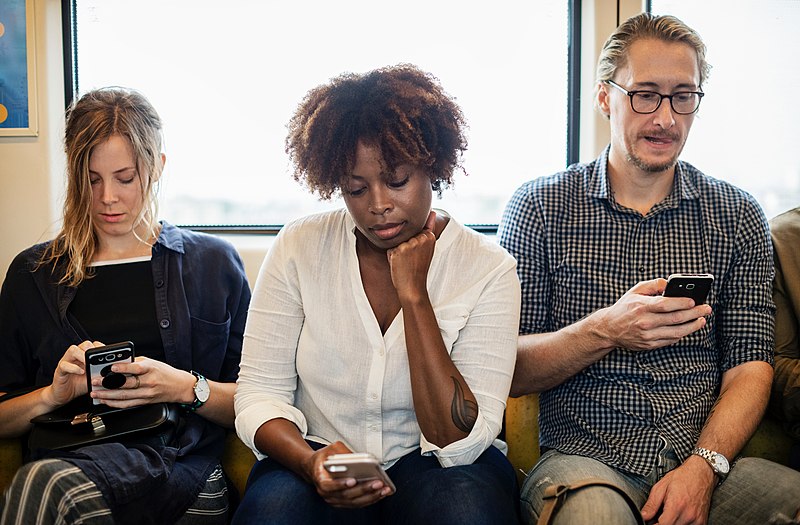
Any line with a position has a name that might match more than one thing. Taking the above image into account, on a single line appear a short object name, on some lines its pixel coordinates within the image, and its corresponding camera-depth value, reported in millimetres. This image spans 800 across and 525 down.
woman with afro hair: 1582
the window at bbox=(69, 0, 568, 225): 2742
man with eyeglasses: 1766
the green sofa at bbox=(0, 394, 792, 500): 1947
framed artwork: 2623
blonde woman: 1799
